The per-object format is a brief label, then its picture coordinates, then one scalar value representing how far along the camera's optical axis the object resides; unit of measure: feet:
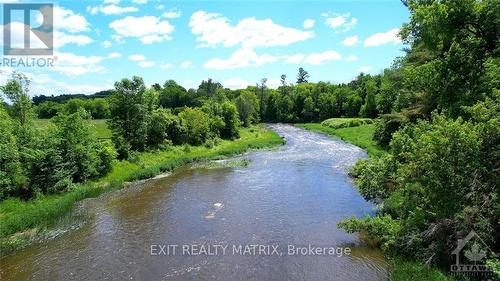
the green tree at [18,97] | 135.74
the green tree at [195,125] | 181.16
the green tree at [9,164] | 80.94
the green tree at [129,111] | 144.46
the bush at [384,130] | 157.28
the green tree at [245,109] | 307.58
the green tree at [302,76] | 613.11
